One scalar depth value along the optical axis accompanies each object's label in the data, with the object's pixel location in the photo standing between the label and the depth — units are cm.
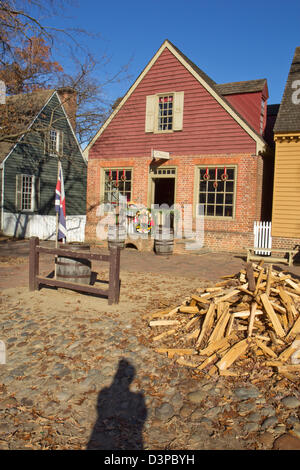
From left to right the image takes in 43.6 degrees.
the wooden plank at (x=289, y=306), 539
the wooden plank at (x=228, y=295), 591
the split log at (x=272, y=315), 508
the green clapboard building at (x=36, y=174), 2031
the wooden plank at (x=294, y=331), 500
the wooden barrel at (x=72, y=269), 767
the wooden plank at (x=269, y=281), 598
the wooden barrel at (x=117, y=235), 1616
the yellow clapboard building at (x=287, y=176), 1412
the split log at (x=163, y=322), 578
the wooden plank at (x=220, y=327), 504
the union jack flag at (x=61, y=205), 838
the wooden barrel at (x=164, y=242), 1477
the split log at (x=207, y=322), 510
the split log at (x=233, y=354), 440
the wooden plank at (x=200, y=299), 602
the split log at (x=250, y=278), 608
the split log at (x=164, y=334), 535
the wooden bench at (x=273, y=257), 1301
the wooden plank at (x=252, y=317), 508
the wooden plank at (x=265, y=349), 458
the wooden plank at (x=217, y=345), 477
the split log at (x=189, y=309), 598
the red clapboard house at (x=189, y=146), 1506
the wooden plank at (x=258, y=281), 592
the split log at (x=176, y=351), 482
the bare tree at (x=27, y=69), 981
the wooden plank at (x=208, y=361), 445
